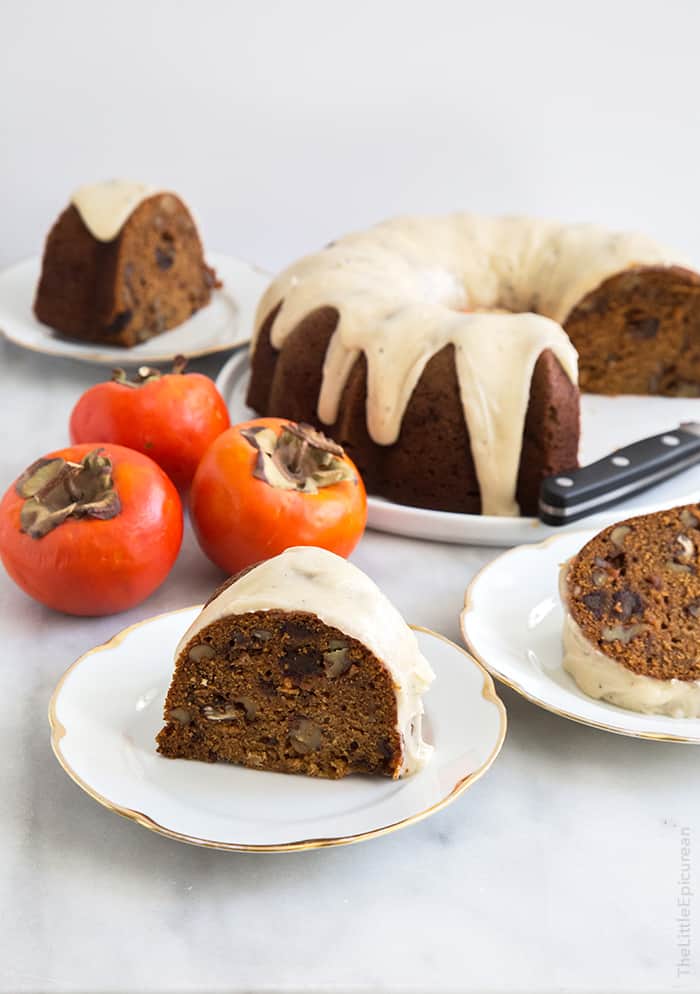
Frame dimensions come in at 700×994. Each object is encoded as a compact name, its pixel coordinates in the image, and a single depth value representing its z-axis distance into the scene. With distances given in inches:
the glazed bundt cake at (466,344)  35.3
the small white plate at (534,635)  28.9
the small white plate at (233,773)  26.9
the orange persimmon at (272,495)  32.2
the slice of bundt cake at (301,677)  27.5
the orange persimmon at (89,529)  31.2
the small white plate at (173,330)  41.9
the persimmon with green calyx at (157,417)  34.4
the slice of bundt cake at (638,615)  29.1
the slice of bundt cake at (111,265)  41.7
